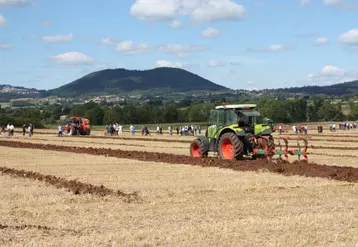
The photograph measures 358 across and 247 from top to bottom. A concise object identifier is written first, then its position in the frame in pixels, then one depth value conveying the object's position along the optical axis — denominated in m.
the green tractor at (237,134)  24.52
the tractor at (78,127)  69.50
